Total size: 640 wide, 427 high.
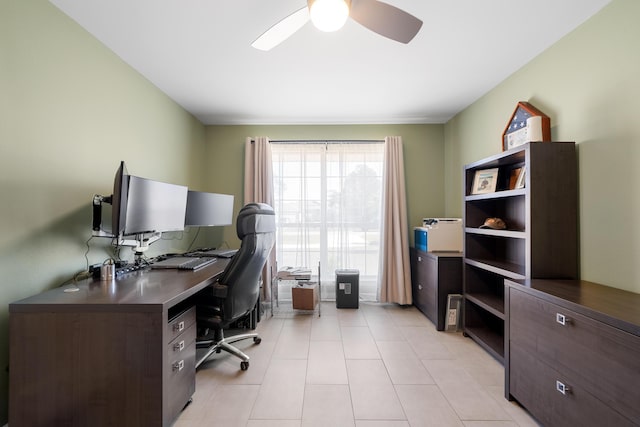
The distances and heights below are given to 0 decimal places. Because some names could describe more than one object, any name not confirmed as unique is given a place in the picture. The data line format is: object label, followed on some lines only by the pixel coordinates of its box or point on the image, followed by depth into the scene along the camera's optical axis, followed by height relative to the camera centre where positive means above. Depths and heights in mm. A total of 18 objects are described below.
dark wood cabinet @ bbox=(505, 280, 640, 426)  1095 -635
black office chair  1936 -477
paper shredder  3451 -931
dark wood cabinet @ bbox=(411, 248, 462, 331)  2807 -645
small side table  3226 -851
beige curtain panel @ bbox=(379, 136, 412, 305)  3510 -120
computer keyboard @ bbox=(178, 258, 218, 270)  2146 -381
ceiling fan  1282 +1058
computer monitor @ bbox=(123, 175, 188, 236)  1841 +94
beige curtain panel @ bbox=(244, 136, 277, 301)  3547 +604
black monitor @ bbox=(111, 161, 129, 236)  1708 +105
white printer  3037 -168
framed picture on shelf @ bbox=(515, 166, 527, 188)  2093 +329
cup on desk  1758 -347
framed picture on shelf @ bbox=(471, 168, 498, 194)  2459 +376
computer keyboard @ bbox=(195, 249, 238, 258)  2816 -374
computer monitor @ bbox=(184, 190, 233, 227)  2791 +109
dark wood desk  1254 -682
